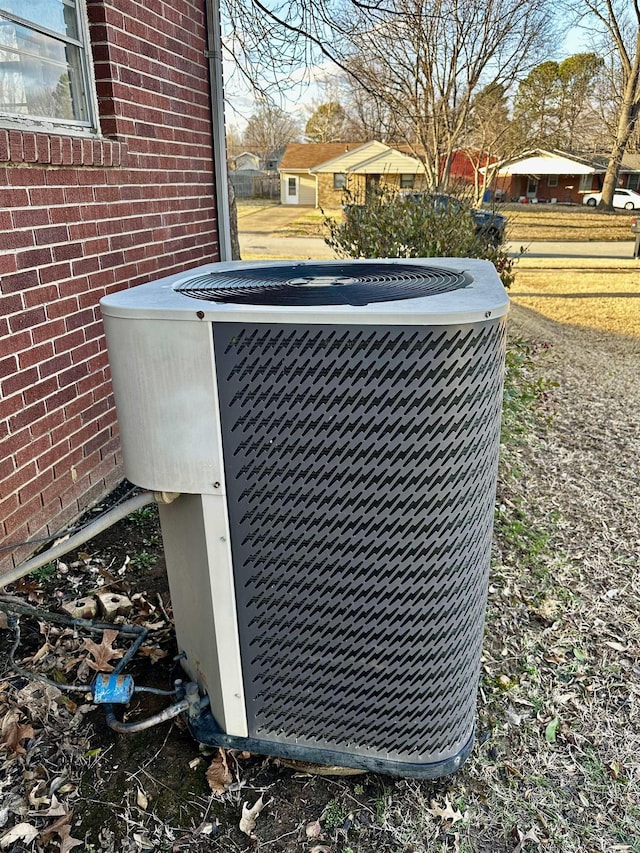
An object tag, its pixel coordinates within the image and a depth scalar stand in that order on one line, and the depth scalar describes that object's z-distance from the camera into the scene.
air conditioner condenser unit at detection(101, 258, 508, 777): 1.42
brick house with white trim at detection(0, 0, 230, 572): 2.59
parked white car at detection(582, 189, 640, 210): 34.75
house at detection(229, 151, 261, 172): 61.82
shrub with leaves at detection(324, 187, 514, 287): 5.56
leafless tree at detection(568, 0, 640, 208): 23.77
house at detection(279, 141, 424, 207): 30.61
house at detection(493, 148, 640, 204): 36.47
